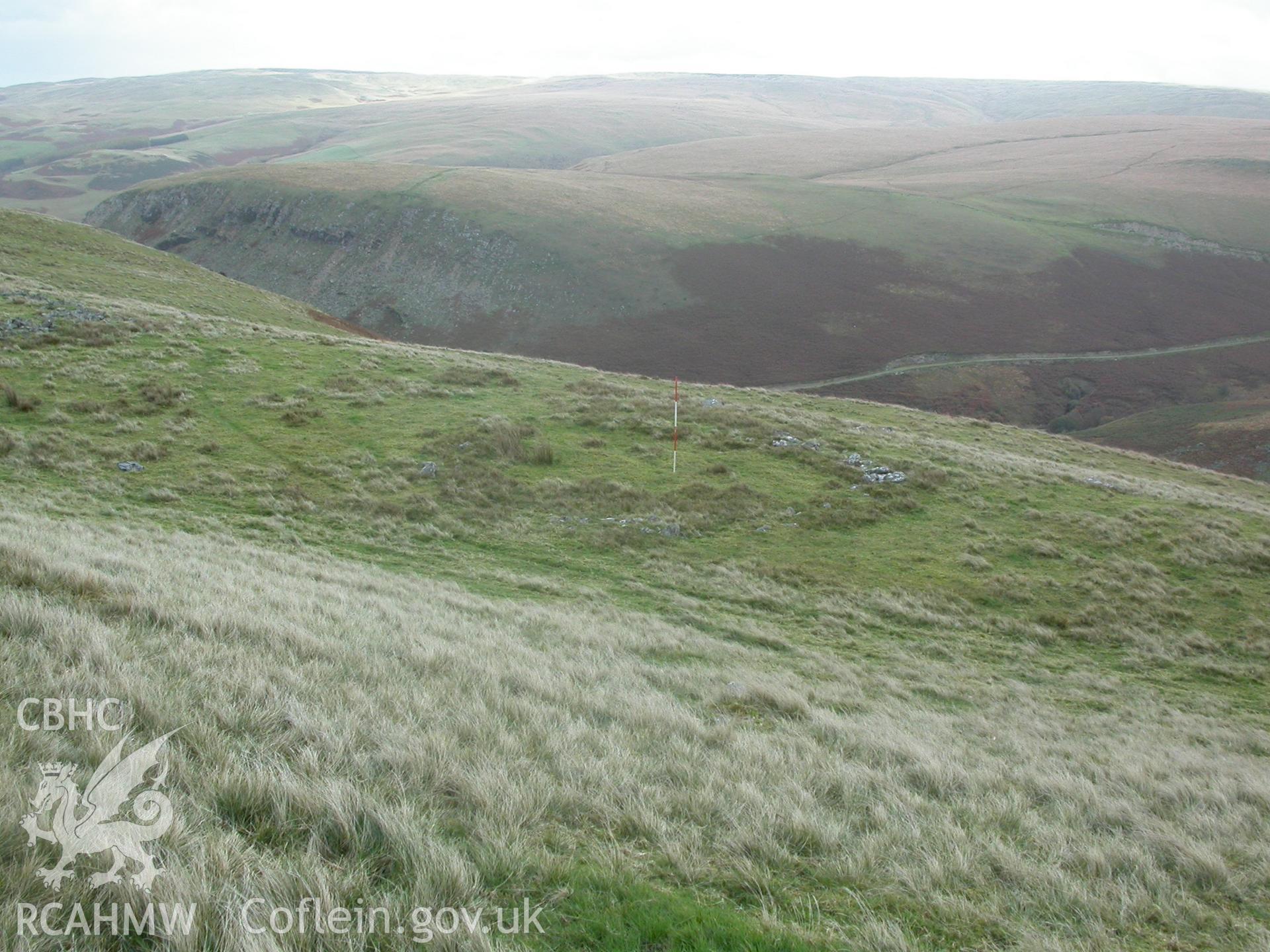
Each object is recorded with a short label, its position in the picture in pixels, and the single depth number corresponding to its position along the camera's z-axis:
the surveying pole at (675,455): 22.89
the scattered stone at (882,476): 23.23
